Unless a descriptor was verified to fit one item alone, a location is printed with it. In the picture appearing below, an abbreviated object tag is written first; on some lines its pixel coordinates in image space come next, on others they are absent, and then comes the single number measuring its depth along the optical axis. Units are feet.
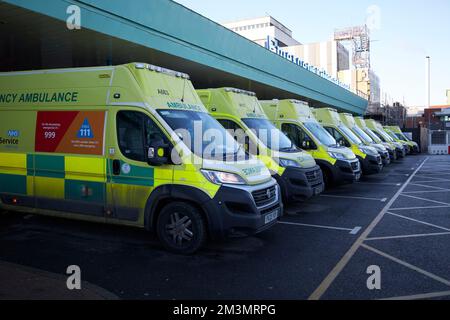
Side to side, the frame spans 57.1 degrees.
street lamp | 243.60
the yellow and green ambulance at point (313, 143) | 37.52
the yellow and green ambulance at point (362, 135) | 59.02
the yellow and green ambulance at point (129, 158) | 19.02
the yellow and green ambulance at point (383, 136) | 83.61
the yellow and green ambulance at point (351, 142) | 47.70
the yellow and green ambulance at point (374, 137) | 71.32
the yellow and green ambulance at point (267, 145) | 28.66
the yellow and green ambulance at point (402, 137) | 108.22
